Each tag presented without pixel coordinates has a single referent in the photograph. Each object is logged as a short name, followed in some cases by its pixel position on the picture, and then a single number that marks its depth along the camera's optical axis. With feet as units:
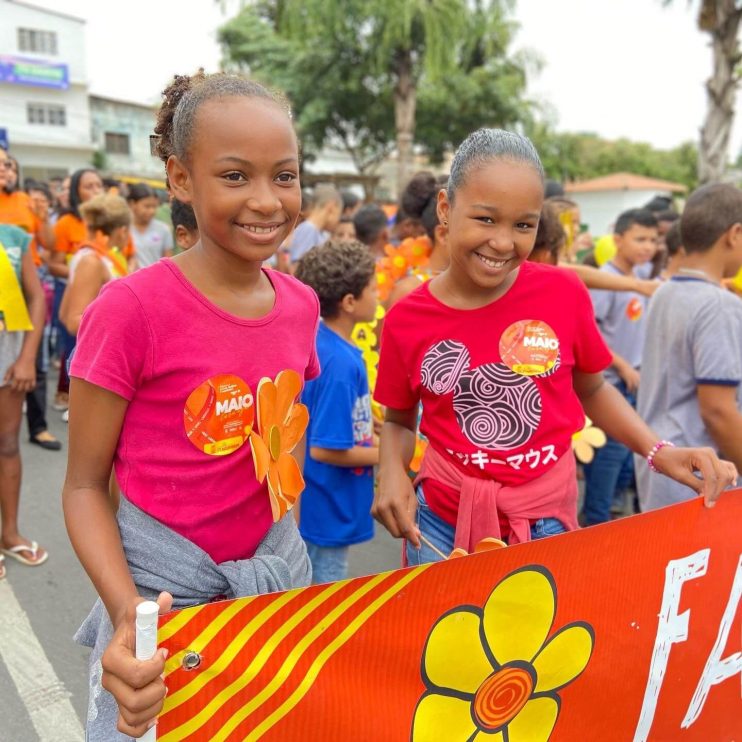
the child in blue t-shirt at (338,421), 8.71
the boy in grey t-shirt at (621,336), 13.98
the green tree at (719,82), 38.47
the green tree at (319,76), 78.84
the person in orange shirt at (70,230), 21.31
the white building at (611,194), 139.64
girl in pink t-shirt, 4.32
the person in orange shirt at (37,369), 18.03
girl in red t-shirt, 6.03
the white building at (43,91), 131.85
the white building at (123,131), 139.23
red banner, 4.45
